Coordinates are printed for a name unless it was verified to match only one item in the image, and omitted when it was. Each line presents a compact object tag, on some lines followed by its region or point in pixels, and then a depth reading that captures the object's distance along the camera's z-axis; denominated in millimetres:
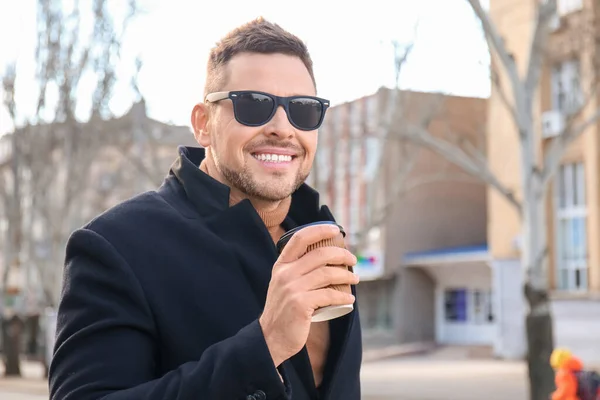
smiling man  1431
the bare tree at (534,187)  11219
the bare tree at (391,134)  15539
